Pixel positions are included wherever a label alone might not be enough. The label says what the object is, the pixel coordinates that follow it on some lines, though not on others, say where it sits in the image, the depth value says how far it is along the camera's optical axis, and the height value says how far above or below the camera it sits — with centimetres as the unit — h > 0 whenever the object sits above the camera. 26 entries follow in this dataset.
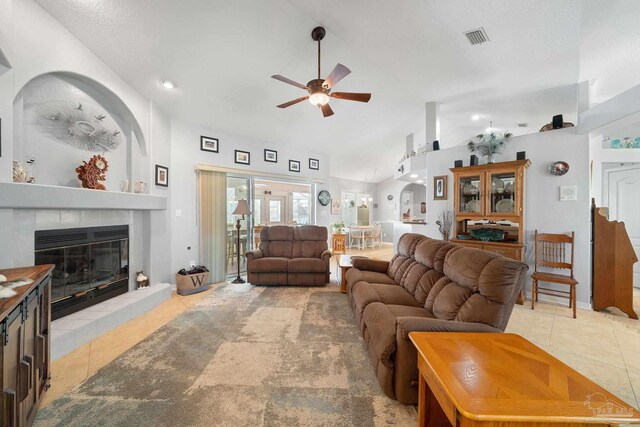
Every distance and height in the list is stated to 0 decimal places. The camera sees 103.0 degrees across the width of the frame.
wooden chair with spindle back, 328 -61
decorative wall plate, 345 +65
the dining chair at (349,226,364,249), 848 -69
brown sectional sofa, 158 -68
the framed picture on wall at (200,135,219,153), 447 +126
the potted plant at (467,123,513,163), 380 +109
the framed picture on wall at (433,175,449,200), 446 +50
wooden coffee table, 85 -66
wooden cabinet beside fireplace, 115 -72
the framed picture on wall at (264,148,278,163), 536 +126
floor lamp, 441 +8
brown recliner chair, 418 -74
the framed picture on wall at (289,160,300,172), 583 +114
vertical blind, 447 -12
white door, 401 +26
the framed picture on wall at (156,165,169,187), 375 +58
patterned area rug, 156 -123
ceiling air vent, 274 +198
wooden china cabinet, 358 +16
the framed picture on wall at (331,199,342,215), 865 +29
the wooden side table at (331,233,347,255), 724 -81
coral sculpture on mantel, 272 +46
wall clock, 649 +45
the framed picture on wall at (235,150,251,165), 492 +112
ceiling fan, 248 +129
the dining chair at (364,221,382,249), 856 -69
